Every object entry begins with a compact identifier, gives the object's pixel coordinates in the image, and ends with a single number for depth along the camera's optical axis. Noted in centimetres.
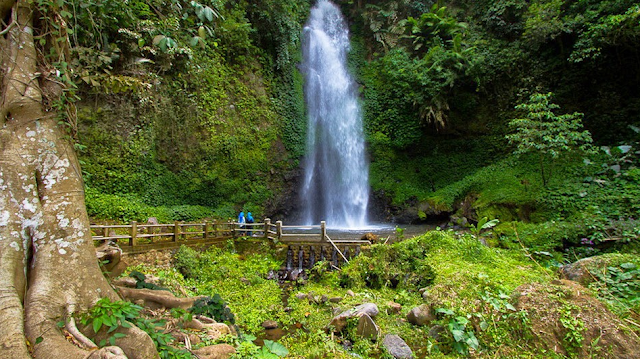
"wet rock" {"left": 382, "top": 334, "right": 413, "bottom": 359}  433
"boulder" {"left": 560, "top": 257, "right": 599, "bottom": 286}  464
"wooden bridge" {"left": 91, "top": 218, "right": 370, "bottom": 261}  870
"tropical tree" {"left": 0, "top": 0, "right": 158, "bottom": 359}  259
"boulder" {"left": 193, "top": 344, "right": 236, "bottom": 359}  312
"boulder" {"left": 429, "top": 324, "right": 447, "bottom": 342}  440
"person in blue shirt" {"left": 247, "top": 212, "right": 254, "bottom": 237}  1274
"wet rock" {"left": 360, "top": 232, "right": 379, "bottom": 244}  1009
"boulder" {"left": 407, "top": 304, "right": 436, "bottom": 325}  488
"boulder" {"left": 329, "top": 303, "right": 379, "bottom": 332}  507
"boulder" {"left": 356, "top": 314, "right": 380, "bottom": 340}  473
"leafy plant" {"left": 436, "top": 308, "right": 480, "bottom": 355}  395
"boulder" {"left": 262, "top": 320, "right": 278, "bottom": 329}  579
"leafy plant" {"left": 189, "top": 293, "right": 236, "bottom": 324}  449
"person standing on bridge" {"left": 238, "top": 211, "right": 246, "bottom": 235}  1226
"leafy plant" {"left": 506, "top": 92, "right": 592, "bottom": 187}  1020
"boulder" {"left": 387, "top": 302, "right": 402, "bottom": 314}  558
